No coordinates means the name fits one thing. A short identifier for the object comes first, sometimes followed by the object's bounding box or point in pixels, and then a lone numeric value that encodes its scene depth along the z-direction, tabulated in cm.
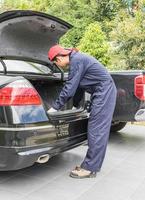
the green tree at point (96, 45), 1246
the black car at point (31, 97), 363
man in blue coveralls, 421
